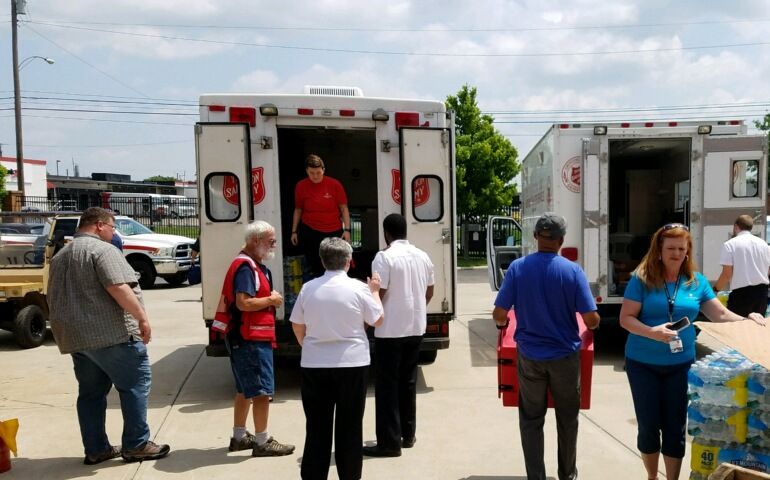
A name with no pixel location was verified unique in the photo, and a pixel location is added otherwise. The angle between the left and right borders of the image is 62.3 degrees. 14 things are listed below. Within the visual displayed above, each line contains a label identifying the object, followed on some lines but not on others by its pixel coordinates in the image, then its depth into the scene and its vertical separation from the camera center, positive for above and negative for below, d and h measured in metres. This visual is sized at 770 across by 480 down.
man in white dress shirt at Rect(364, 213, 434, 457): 4.65 -0.97
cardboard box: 2.46 -1.06
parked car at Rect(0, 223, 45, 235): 10.66 -0.31
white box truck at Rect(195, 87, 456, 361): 6.07 +0.35
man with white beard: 4.60 -0.87
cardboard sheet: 2.83 -0.64
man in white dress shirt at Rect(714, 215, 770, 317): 6.25 -0.67
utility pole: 22.70 +4.87
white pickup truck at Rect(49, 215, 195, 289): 15.94 -1.16
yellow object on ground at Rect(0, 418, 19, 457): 4.42 -1.55
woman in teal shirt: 3.61 -0.71
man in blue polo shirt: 3.64 -0.74
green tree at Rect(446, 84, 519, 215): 22.67 +1.56
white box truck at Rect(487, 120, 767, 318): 7.27 +0.22
